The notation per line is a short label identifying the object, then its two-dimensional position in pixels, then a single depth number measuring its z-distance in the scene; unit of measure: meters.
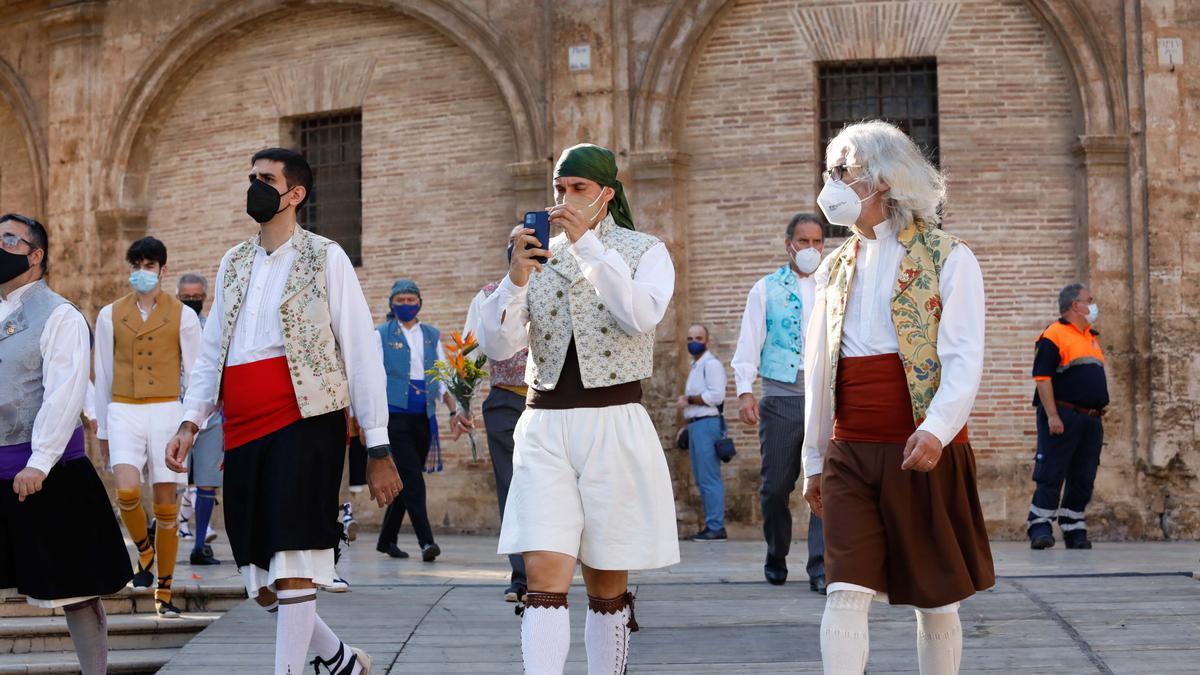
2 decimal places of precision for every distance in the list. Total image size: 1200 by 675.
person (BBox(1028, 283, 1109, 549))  10.91
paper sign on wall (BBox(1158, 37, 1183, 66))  12.80
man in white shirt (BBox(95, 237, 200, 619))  8.24
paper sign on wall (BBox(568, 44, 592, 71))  13.62
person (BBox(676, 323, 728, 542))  12.73
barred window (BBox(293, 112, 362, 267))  15.09
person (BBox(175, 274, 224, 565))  9.90
